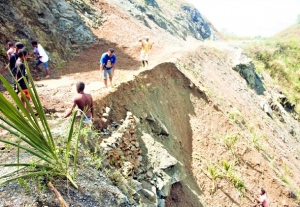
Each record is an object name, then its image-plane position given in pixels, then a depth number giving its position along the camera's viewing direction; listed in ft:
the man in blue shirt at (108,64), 24.86
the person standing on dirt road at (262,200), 27.09
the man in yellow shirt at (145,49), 33.14
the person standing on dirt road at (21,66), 19.10
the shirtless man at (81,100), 16.57
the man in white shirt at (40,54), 28.48
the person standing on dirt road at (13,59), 21.69
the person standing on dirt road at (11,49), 24.64
